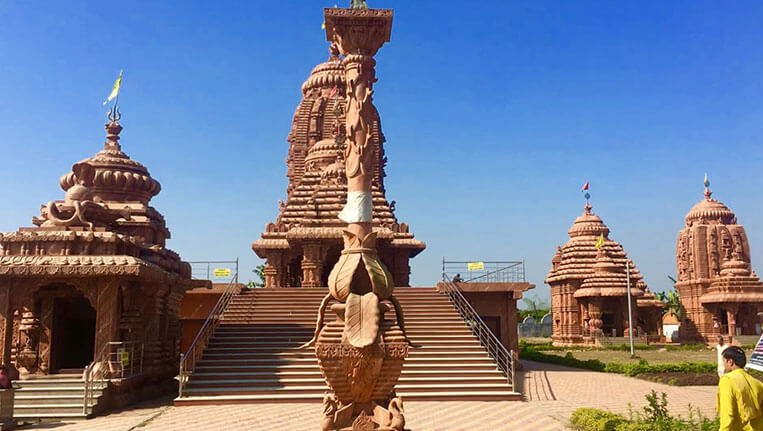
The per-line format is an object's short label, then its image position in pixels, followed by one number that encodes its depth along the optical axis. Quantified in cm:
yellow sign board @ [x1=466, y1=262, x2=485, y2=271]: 2130
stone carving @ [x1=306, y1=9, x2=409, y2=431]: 802
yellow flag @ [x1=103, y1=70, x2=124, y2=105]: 1886
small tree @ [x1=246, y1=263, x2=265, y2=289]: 5811
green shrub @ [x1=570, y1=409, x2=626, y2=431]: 923
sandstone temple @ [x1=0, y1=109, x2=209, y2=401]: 1298
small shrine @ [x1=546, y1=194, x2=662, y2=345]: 3875
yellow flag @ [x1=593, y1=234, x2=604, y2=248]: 4069
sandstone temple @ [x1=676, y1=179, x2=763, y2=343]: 3862
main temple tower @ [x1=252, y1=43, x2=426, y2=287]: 2280
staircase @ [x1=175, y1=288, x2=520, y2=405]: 1375
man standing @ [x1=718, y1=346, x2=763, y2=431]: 495
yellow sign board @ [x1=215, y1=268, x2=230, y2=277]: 2192
